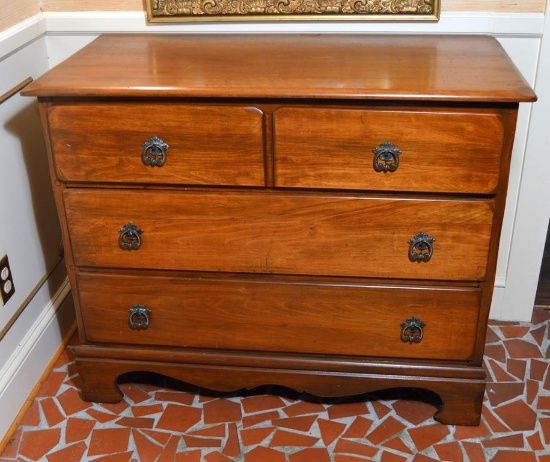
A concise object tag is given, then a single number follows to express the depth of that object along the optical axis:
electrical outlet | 2.09
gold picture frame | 2.12
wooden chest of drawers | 1.73
